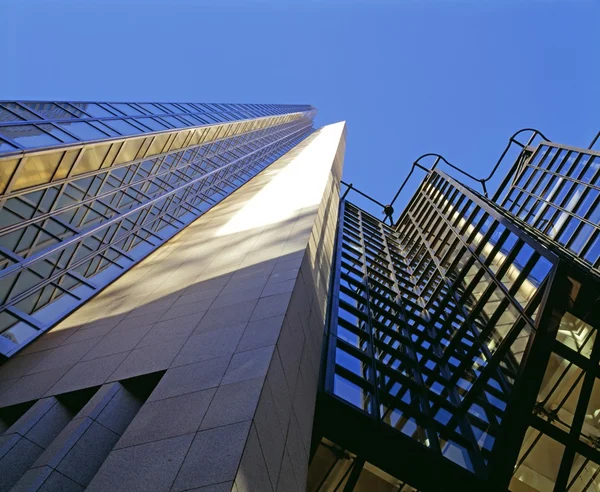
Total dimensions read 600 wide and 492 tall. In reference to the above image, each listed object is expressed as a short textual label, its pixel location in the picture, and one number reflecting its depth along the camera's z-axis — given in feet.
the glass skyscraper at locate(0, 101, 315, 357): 54.54
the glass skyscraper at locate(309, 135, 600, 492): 43.75
